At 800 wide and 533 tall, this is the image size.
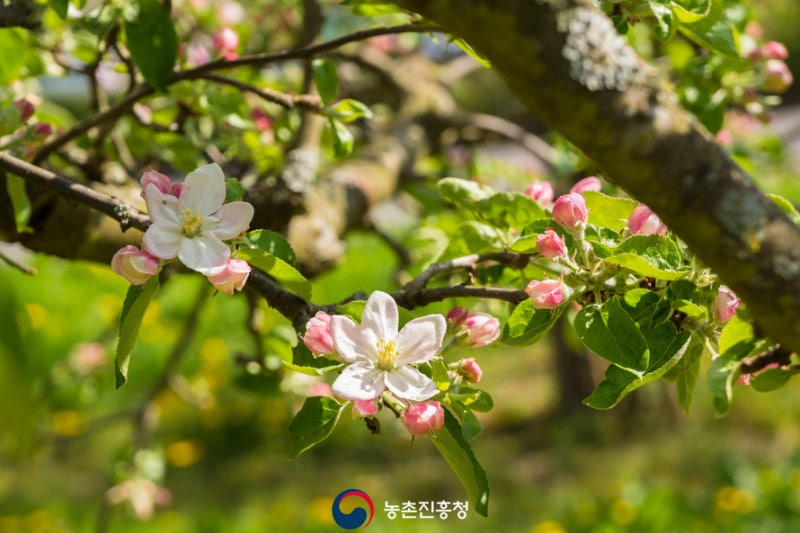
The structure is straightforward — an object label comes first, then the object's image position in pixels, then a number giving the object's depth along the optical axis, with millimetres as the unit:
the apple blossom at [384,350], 1379
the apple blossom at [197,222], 1377
